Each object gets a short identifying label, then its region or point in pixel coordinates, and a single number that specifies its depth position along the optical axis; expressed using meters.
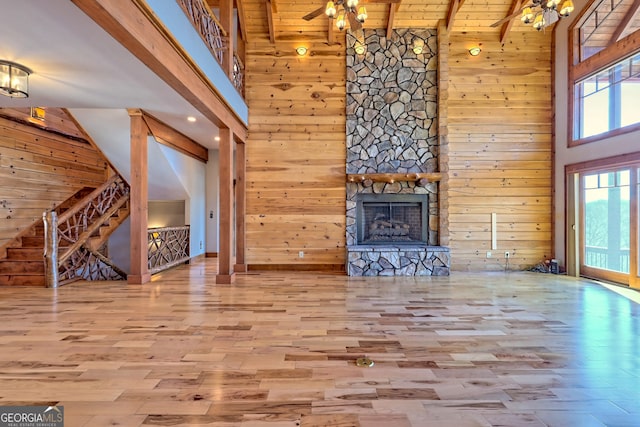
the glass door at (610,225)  5.06
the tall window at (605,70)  5.04
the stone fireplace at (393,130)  6.35
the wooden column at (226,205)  5.21
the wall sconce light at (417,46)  6.28
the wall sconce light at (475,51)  6.32
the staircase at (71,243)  4.96
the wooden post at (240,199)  6.27
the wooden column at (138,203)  5.07
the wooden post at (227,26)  4.96
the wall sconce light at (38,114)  5.72
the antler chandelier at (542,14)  4.05
